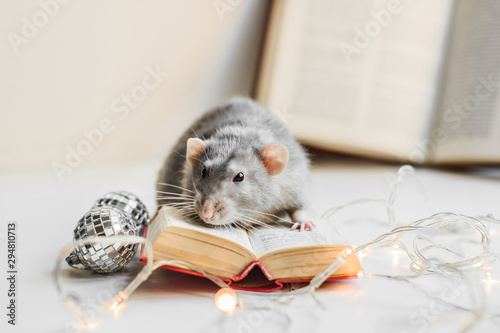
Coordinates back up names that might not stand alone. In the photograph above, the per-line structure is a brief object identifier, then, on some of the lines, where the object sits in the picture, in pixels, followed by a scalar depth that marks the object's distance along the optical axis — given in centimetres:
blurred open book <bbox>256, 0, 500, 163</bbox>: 69
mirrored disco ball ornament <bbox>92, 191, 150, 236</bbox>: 41
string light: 35
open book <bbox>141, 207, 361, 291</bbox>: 36
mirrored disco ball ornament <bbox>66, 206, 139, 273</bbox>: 36
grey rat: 40
